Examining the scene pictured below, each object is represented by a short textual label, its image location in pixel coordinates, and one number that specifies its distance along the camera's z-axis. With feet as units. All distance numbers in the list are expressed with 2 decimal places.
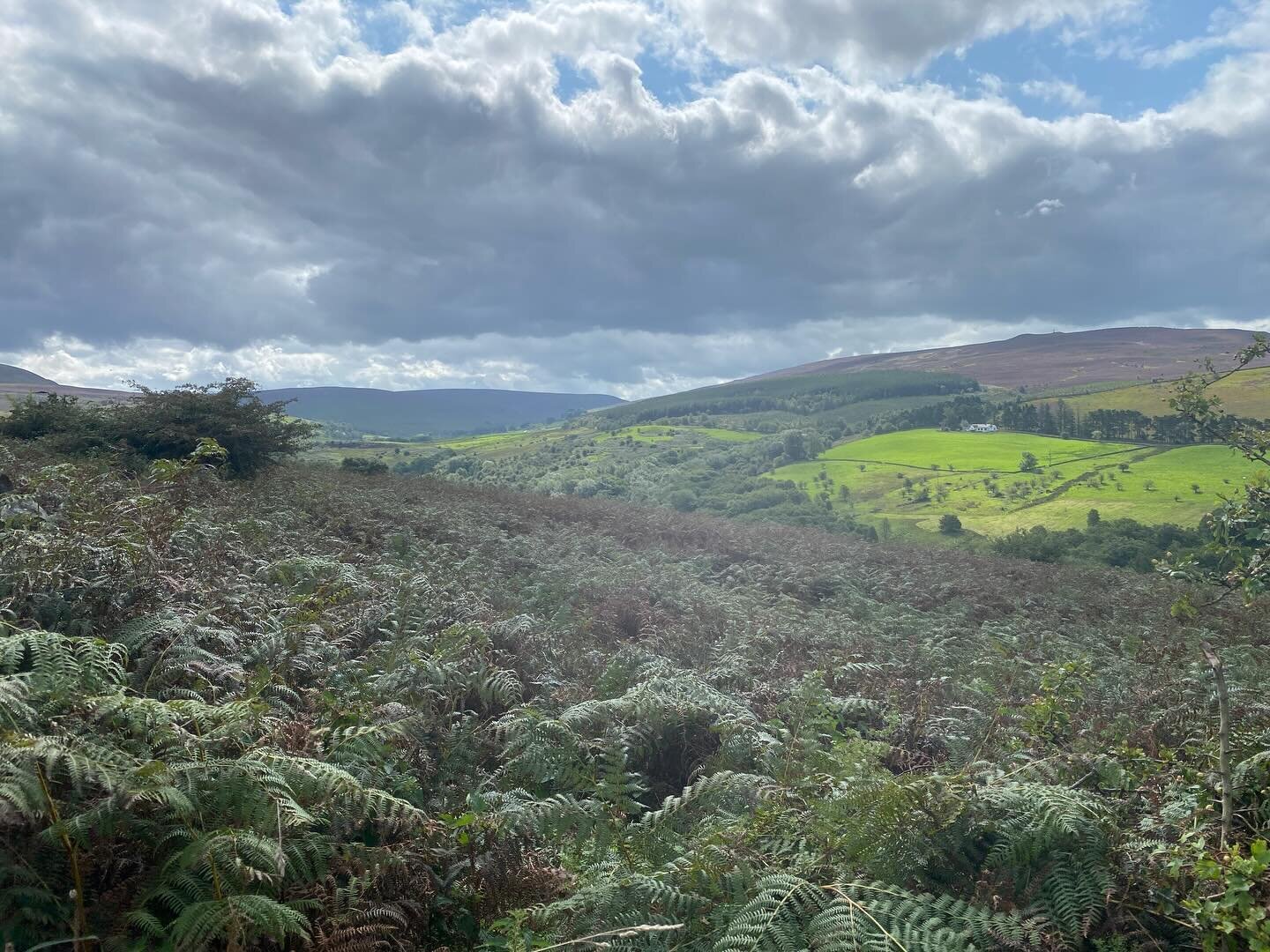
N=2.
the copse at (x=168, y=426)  43.42
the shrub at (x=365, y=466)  63.62
